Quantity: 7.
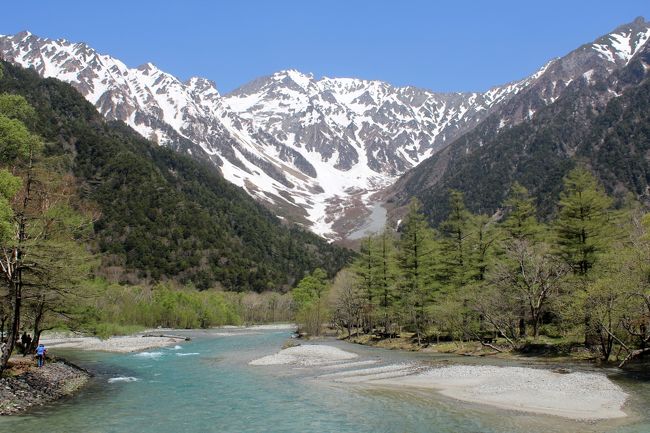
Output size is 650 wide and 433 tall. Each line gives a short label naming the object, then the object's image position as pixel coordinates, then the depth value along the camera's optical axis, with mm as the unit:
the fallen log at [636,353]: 41441
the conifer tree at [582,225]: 53219
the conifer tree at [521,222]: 69062
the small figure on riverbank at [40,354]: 40656
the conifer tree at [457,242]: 73638
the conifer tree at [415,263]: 73188
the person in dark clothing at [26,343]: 47875
